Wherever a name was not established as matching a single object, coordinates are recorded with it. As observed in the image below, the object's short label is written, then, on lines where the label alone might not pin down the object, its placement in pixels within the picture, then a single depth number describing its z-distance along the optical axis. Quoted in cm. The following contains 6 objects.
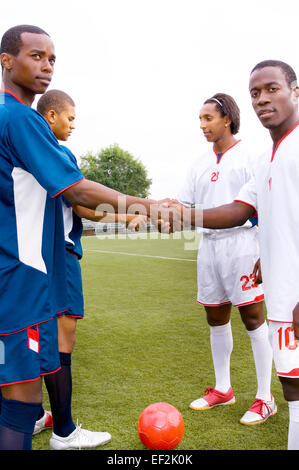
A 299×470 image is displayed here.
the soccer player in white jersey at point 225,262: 367
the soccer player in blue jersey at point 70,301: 303
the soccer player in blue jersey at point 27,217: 205
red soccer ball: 292
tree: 5972
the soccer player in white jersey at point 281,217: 234
